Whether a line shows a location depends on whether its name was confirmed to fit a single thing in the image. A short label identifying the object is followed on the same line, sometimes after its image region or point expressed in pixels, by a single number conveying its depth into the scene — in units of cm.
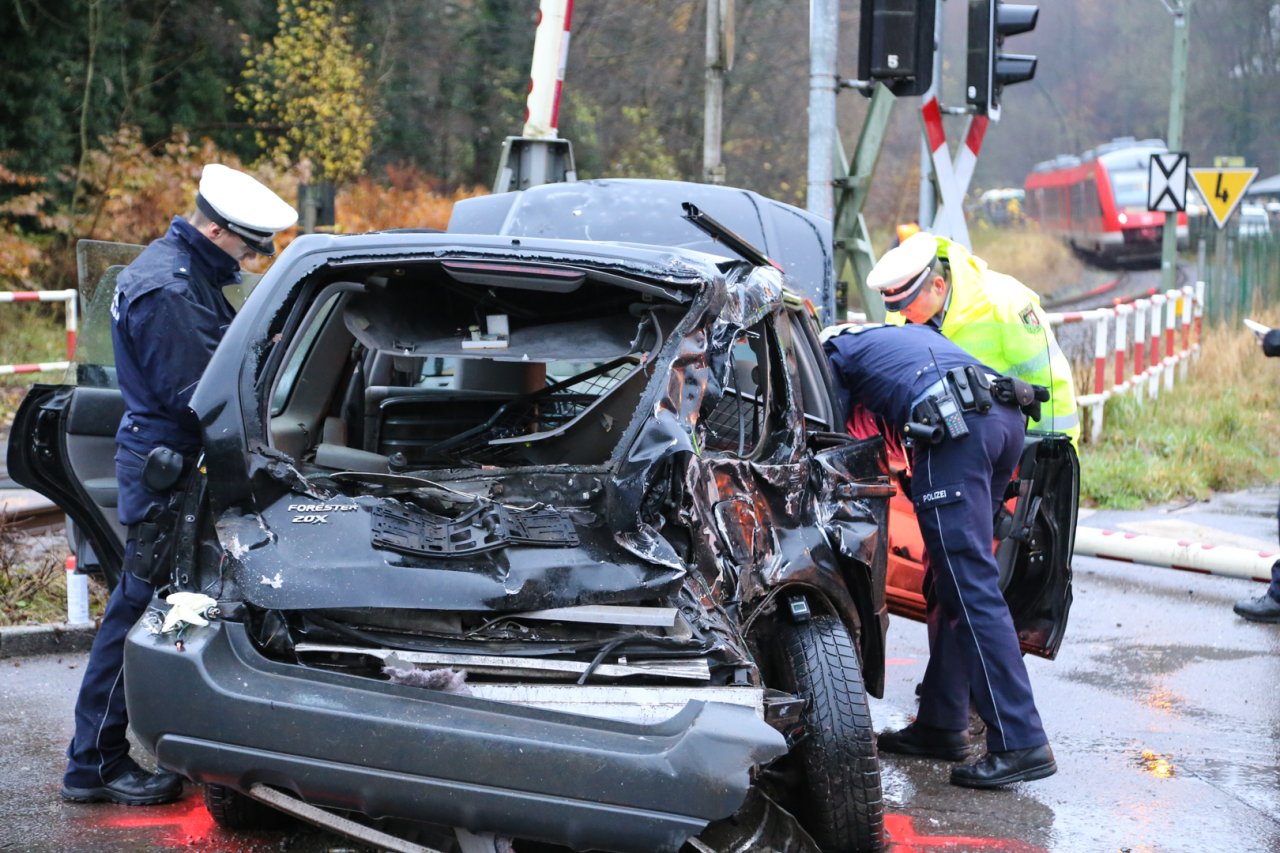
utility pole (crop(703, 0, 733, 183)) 1576
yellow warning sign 1795
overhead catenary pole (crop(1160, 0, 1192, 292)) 2042
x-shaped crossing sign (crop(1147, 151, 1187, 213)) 1920
